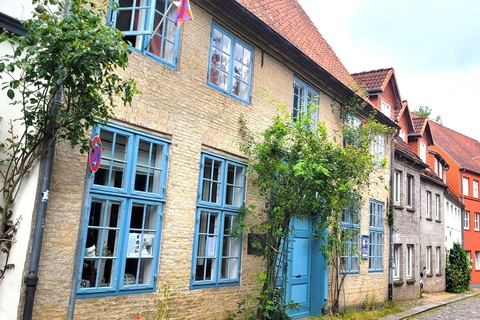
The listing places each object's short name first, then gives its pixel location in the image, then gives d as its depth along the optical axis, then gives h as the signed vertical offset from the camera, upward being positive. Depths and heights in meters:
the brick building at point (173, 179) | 6.50 +0.90
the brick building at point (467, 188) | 32.97 +4.75
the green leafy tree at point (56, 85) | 5.16 +1.72
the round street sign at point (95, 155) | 5.38 +0.86
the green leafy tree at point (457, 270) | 24.02 -0.95
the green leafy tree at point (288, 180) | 9.02 +1.22
